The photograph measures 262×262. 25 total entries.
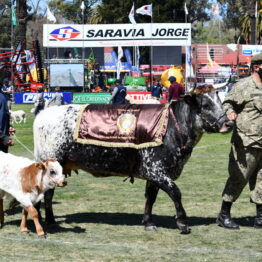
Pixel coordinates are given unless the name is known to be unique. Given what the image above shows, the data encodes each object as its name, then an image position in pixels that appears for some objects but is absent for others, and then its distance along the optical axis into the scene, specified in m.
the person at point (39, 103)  24.67
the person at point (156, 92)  34.19
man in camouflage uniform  7.97
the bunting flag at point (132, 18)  43.42
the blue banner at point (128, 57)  57.85
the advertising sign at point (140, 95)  33.94
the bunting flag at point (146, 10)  45.99
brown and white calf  7.57
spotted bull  8.00
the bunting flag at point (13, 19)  41.81
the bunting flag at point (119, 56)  44.88
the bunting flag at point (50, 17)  45.97
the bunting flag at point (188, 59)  44.43
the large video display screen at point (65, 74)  41.16
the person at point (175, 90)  23.70
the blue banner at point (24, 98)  40.50
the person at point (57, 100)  24.26
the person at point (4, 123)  8.69
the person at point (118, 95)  22.75
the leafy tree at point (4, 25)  83.06
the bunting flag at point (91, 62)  44.95
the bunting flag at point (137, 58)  50.00
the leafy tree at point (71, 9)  80.59
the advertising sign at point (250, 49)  42.38
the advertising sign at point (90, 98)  32.27
